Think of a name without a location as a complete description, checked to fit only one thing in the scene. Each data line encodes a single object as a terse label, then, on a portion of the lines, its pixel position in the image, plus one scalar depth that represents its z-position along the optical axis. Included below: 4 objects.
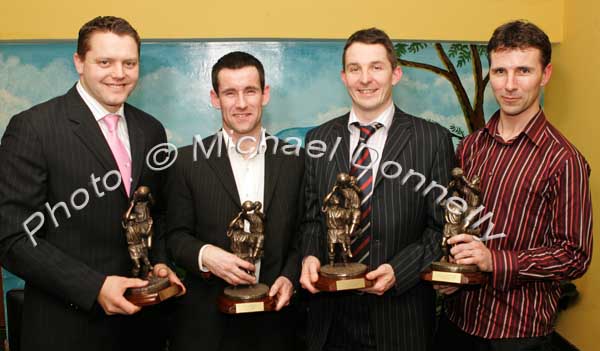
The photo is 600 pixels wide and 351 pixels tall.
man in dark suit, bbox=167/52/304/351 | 2.44
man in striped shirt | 2.24
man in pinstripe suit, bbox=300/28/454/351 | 2.38
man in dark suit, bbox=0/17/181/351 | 2.17
